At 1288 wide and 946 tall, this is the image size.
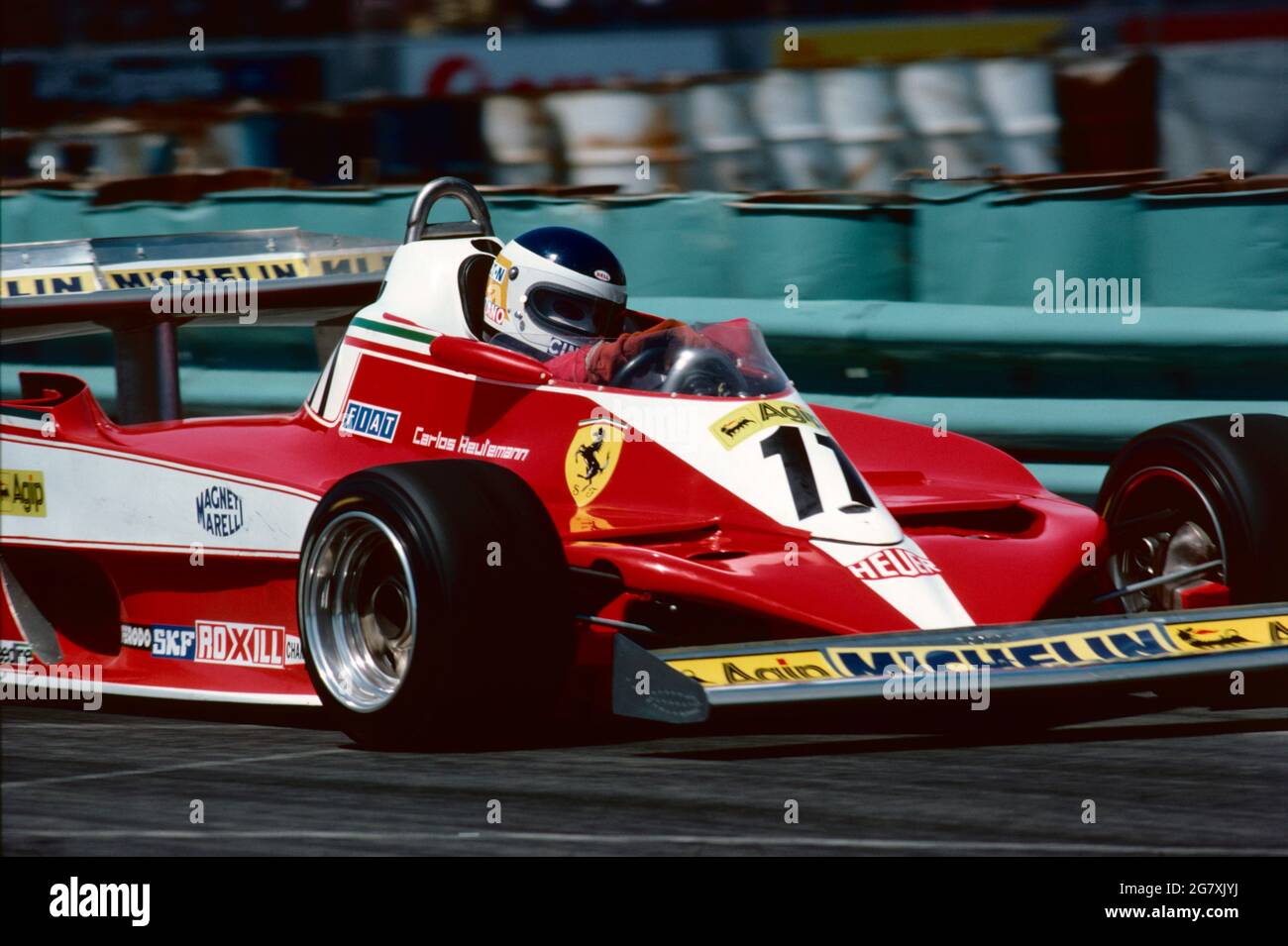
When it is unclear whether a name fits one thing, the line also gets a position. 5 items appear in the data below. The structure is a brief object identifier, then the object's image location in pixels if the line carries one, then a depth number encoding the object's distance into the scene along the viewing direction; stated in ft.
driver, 20.58
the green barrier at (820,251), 26.73
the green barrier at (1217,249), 23.85
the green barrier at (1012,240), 24.84
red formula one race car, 16.65
